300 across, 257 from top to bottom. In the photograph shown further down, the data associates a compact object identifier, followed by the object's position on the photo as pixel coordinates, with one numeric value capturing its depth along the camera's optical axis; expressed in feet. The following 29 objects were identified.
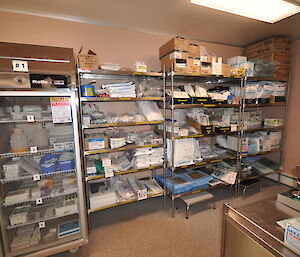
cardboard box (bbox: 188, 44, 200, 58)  7.70
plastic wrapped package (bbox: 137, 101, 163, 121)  7.94
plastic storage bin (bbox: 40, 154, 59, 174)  6.05
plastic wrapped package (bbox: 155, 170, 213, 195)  8.45
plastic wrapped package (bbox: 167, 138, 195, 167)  8.12
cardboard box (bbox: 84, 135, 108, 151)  6.97
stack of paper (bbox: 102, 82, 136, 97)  7.11
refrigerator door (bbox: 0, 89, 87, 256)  5.68
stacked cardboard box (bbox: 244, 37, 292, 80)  9.87
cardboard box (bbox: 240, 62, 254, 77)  9.05
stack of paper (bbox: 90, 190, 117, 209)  7.34
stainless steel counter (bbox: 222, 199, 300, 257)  3.16
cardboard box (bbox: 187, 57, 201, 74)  7.72
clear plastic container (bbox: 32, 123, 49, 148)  6.44
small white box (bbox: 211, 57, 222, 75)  8.21
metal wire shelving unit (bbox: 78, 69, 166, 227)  6.70
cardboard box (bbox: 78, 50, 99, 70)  6.37
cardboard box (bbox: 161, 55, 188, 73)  7.44
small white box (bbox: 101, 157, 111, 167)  7.31
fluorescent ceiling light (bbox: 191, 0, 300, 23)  5.37
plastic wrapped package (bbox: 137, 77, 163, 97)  7.86
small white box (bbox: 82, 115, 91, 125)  6.71
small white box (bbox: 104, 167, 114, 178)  7.24
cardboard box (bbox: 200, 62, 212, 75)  8.09
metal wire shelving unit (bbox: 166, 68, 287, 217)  7.86
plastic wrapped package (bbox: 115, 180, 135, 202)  7.81
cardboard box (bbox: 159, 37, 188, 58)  7.32
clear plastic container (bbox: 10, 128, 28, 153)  5.83
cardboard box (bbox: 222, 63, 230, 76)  8.52
